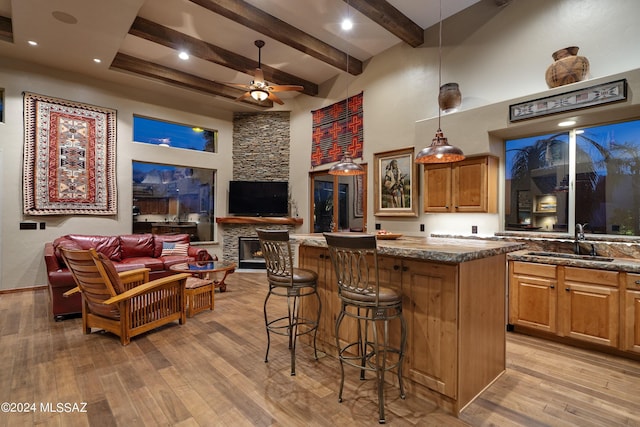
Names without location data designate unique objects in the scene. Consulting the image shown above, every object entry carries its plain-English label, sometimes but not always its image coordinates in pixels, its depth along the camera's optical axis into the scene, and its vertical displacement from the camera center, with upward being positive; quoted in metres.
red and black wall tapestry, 5.86 +1.66
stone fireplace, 7.17 +1.35
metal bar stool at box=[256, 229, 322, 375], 2.48 -0.49
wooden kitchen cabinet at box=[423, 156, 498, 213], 3.95 +0.38
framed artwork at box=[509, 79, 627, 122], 2.91 +1.17
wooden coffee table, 4.25 -0.82
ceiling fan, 4.81 +2.02
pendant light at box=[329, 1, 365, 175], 3.65 +0.54
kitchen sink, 3.05 -0.45
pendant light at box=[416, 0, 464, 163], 2.66 +0.53
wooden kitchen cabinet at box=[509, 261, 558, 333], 3.16 -0.88
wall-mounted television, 7.11 +0.34
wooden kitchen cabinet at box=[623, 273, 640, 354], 2.69 -0.88
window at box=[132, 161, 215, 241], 6.42 +0.28
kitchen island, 1.99 -0.70
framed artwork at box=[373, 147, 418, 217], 4.91 +0.50
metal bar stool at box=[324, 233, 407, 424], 1.94 -0.53
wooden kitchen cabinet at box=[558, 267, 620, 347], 2.80 -0.88
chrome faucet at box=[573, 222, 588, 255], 3.36 -0.27
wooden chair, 2.97 -0.89
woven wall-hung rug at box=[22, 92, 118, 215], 5.14 +0.97
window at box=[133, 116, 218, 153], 6.43 +1.74
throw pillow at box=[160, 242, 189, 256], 5.71 -0.69
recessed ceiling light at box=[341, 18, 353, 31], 4.51 +2.82
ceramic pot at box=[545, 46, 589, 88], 3.21 +1.56
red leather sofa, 3.75 -0.74
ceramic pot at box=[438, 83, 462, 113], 4.18 +1.60
